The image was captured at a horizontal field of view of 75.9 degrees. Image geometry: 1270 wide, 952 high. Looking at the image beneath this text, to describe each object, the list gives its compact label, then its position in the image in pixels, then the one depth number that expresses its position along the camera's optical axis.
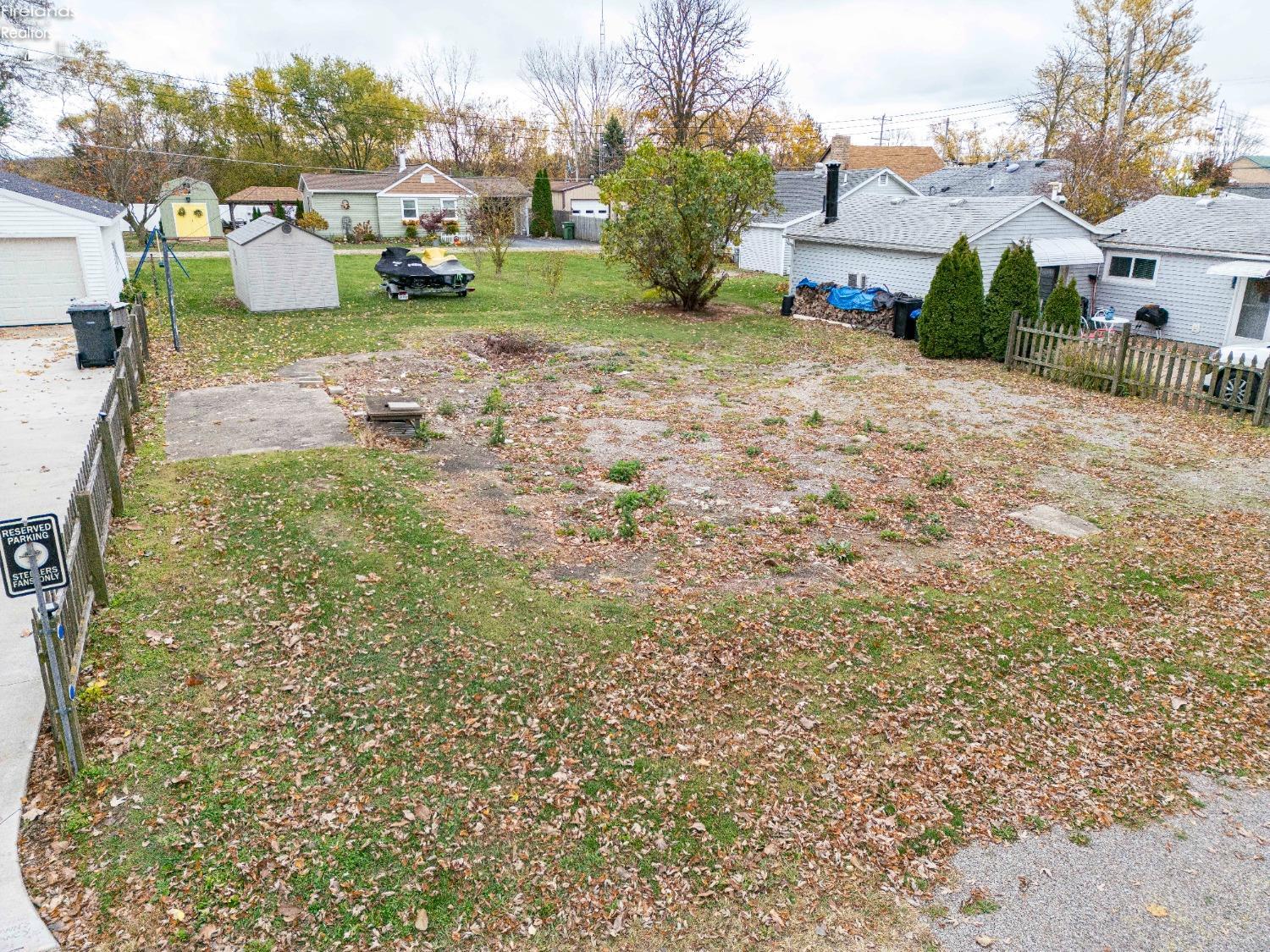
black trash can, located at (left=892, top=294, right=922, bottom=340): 20.66
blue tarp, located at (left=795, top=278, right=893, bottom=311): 21.97
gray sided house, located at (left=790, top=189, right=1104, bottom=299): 21.28
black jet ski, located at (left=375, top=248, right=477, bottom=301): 23.23
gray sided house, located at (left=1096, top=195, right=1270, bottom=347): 19.50
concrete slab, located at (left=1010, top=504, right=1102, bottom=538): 9.02
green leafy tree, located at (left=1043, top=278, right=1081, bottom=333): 16.73
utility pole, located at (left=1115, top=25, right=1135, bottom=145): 34.50
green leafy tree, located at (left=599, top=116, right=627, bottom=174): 52.78
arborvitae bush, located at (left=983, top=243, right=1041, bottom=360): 17.22
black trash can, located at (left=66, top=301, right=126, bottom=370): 14.59
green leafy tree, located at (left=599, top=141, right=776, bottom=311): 21.06
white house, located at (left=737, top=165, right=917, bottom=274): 30.48
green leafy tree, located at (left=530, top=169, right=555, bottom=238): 46.81
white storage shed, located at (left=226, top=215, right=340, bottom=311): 20.17
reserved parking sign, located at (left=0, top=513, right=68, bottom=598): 4.88
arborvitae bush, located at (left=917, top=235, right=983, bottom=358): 17.64
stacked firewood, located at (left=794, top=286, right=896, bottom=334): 21.64
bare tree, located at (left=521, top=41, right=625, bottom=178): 62.44
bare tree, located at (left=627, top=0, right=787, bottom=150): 35.44
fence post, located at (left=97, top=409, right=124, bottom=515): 8.38
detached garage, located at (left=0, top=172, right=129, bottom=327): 18.30
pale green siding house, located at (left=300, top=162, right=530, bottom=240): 42.16
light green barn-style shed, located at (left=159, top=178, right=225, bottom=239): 42.38
